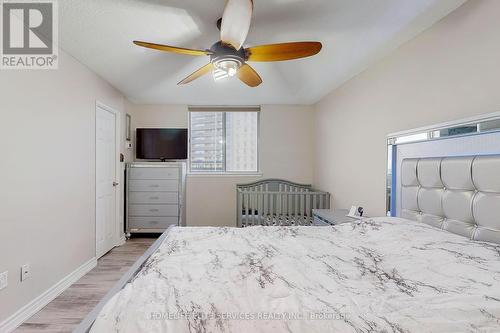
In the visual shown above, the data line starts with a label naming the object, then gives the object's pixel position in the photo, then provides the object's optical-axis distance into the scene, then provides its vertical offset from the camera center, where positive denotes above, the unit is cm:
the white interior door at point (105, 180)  298 -22
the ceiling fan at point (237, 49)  136 +84
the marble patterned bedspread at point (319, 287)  74 -50
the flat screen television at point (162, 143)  406 +37
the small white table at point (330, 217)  240 -57
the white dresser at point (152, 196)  376 -52
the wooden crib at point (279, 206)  354 -64
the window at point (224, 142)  438 +44
